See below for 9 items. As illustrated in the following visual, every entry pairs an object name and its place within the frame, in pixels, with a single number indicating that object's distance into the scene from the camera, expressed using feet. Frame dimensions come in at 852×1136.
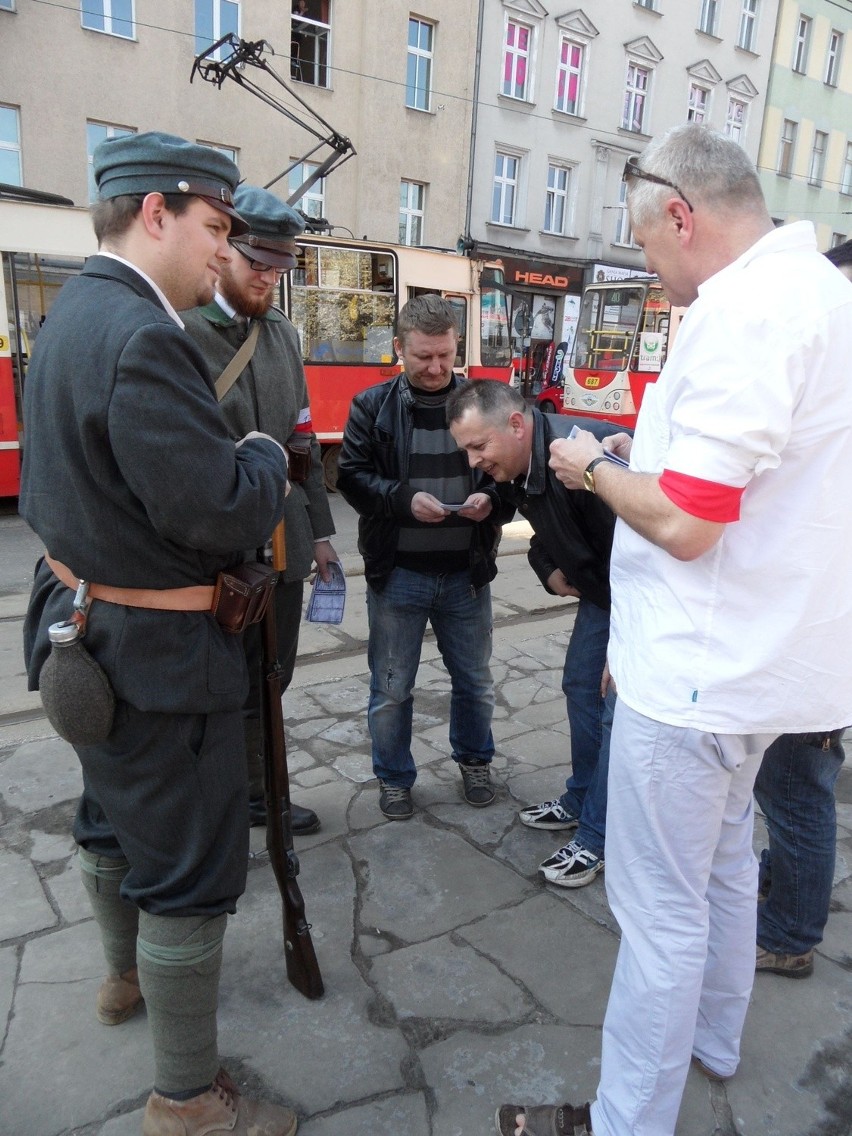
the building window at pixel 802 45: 90.02
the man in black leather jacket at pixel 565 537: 8.32
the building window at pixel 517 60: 67.31
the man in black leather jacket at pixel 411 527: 9.65
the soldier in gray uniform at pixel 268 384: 7.83
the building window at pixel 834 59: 93.40
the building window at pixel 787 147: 91.86
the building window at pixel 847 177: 99.09
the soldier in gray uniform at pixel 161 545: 4.80
